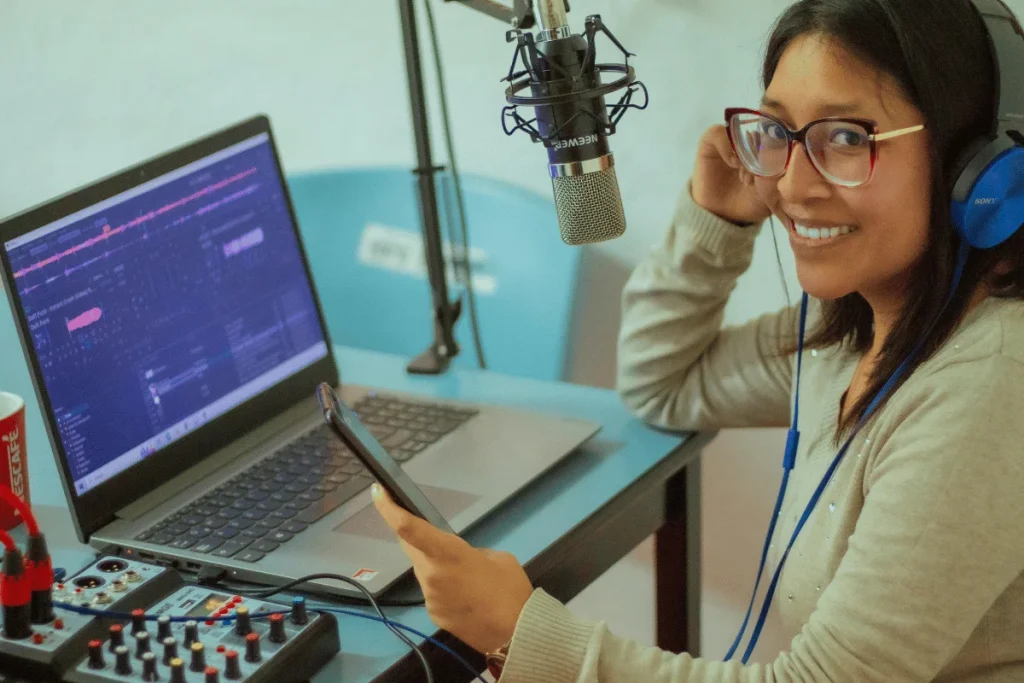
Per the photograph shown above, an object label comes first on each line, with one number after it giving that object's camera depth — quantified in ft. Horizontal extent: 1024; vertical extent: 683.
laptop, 3.95
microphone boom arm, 5.06
